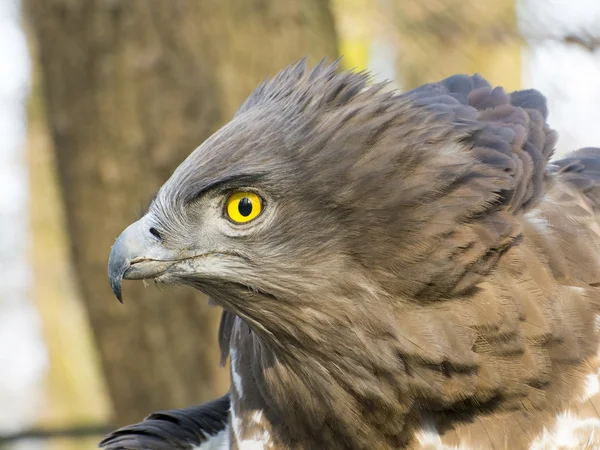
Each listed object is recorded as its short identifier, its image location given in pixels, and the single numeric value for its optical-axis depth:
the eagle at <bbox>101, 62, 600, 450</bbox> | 4.84
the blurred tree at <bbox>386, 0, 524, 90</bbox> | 11.72
